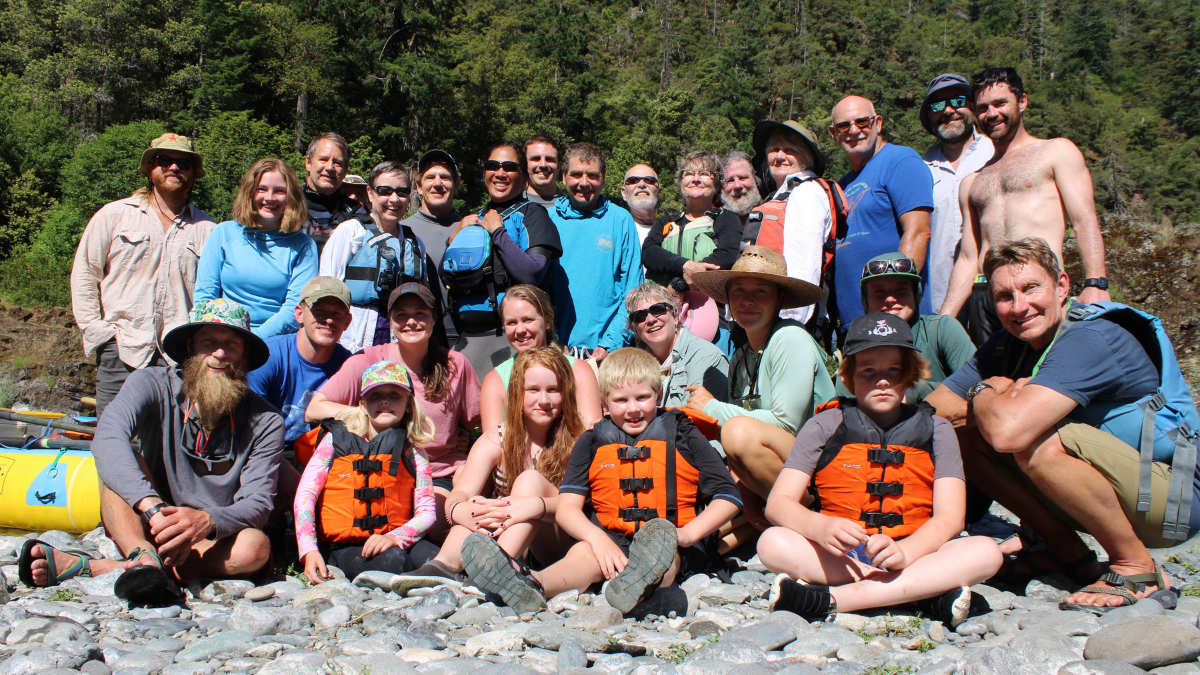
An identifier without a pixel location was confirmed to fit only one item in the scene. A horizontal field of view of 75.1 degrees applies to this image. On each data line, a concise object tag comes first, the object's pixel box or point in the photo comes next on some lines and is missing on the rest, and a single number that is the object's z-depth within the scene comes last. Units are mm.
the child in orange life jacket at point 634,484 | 3723
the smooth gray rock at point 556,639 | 2932
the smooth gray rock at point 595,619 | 3176
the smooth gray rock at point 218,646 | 2822
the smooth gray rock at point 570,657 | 2758
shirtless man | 4789
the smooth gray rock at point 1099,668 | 2529
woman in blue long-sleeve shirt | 5504
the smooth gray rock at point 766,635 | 2936
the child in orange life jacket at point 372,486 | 4148
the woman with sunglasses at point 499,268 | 5652
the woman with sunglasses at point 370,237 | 5637
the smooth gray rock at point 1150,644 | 2660
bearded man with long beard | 3693
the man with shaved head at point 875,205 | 5324
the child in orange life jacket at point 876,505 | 3264
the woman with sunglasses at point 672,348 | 5020
